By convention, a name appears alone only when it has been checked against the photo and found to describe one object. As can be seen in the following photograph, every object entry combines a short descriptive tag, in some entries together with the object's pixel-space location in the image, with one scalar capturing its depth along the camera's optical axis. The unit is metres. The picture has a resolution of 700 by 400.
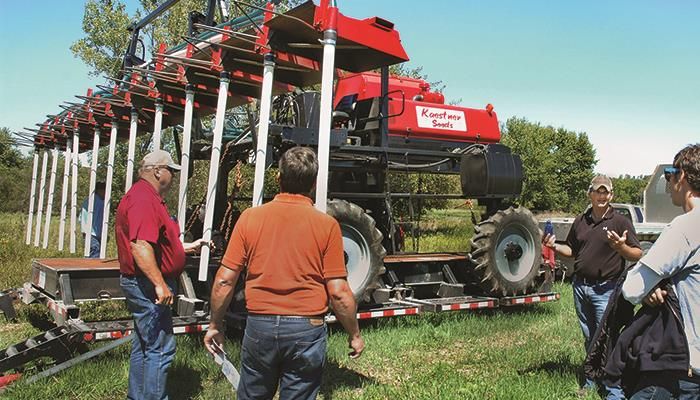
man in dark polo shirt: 5.05
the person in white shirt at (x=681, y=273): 2.87
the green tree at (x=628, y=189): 65.99
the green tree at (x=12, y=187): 27.87
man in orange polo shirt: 3.06
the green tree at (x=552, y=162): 53.44
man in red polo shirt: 4.05
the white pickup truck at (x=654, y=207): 14.27
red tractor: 7.22
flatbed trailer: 5.13
